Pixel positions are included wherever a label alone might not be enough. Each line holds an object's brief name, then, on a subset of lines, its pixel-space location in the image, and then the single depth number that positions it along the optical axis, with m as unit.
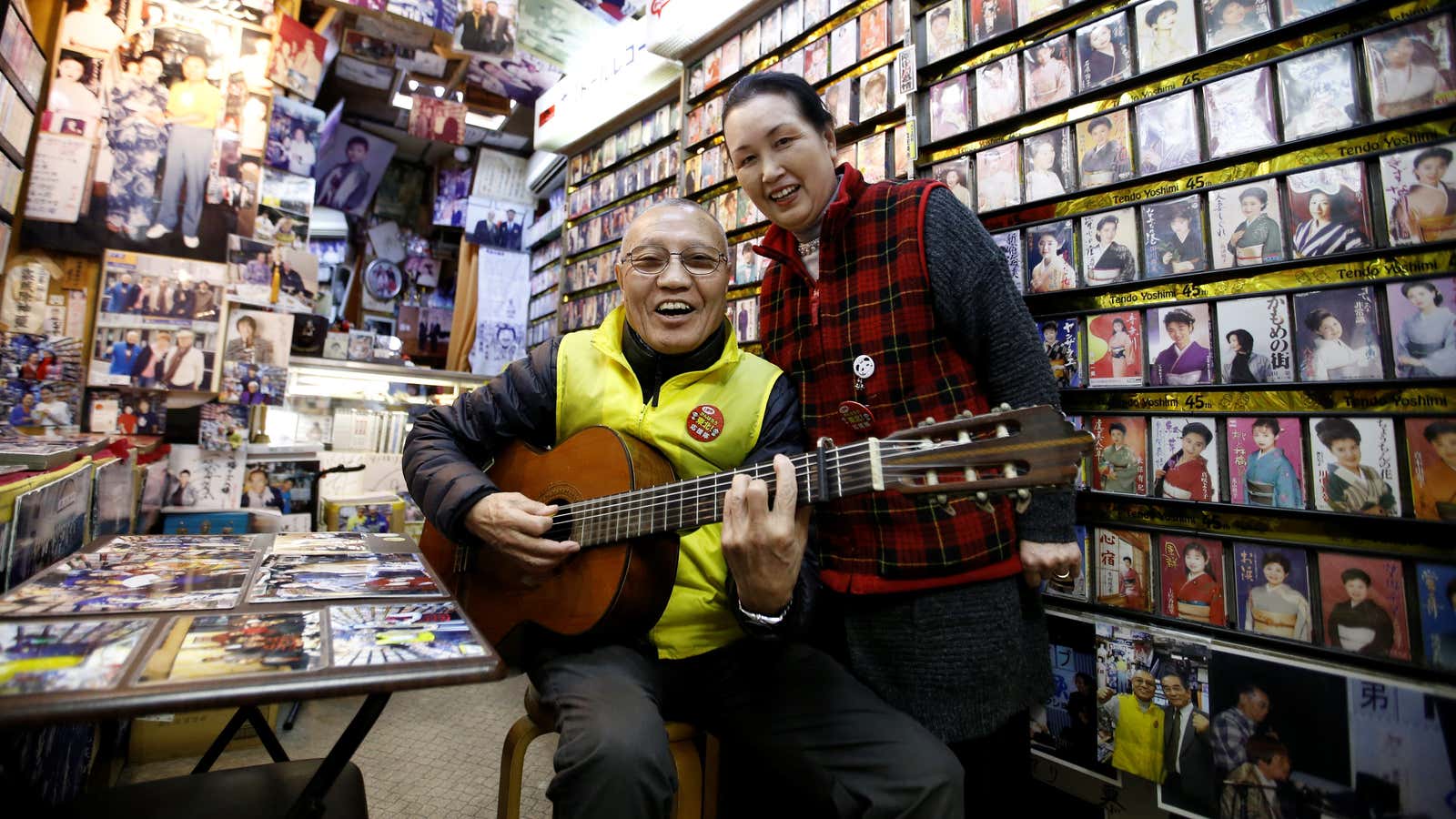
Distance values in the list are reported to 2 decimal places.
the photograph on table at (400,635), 0.81
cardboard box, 2.25
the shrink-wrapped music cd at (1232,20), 1.50
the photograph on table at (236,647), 0.72
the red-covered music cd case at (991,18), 1.94
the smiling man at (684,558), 1.21
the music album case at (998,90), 1.92
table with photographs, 0.67
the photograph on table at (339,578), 1.07
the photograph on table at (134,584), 0.91
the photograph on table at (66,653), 0.66
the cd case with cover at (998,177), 1.91
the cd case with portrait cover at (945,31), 2.07
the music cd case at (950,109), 2.05
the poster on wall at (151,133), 2.47
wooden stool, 1.37
